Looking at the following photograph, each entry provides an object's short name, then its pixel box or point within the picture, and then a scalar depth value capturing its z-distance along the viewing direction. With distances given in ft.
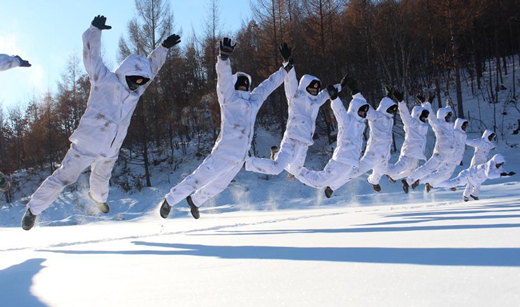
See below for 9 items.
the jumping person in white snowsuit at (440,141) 33.35
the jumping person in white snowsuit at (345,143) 27.35
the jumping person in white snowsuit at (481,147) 36.29
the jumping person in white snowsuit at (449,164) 34.07
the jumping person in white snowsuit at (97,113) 17.34
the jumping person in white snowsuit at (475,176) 32.04
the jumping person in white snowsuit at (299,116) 25.85
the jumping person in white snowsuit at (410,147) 31.99
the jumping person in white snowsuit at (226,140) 20.97
